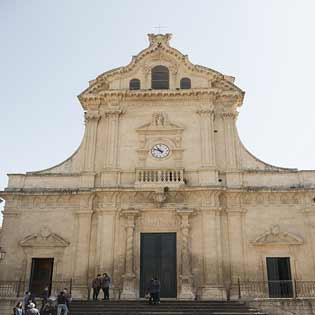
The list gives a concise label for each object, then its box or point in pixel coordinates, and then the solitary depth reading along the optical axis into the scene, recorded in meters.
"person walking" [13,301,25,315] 14.55
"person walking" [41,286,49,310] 17.57
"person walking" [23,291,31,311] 17.25
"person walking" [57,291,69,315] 15.82
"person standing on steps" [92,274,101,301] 19.48
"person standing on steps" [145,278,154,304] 18.36
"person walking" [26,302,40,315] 14.13
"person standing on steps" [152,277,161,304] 18.25
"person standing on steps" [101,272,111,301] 19.37
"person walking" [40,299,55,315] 16.61
